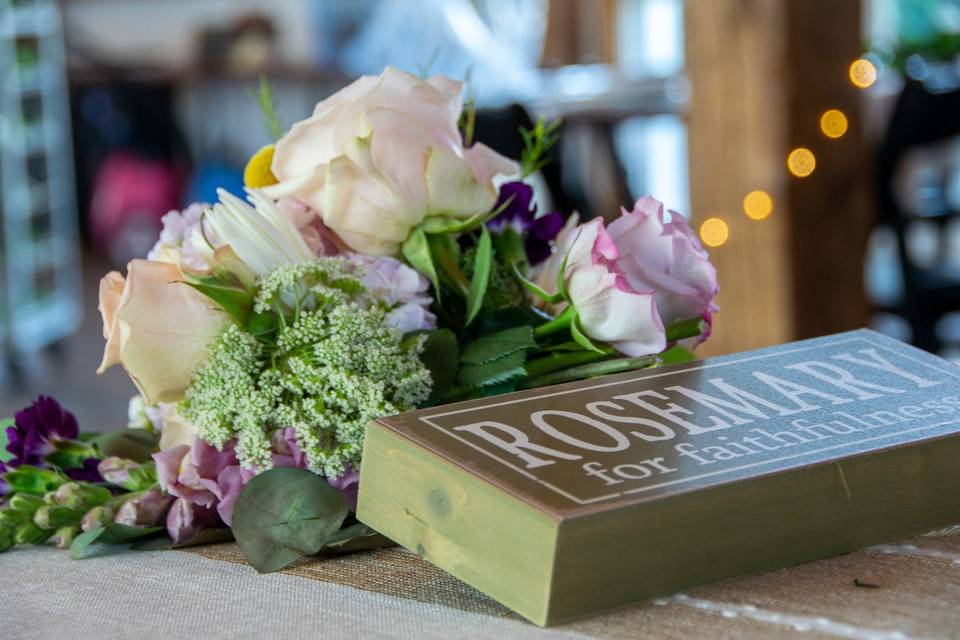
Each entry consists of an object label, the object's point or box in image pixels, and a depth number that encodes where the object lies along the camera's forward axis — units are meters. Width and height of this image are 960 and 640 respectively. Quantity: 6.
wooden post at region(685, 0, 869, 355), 2.36
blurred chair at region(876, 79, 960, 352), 2.73
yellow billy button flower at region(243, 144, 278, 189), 0.90
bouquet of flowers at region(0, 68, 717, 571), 0.82
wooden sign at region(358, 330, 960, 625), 0.73
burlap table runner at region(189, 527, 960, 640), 0.73
